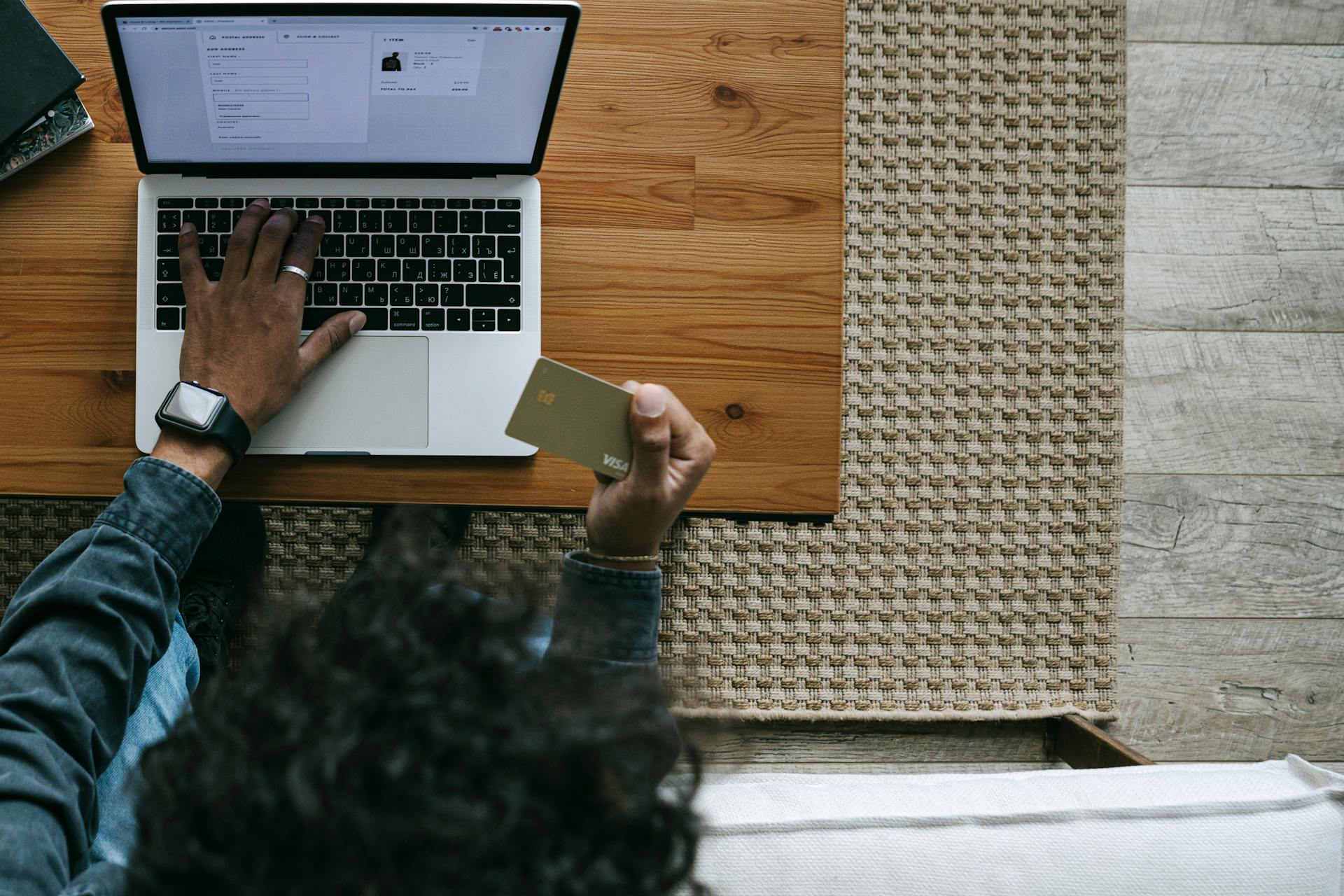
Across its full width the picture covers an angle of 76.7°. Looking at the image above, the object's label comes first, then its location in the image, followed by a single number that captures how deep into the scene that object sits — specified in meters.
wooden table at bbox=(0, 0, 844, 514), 0.71
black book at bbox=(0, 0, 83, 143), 0.69
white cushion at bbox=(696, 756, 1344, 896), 0.70
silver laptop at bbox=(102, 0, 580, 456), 0.67
